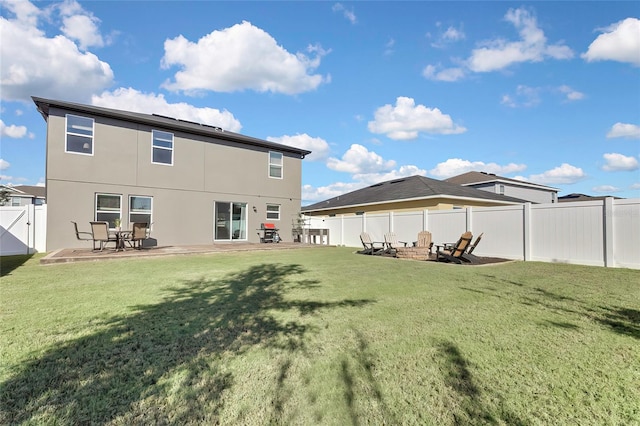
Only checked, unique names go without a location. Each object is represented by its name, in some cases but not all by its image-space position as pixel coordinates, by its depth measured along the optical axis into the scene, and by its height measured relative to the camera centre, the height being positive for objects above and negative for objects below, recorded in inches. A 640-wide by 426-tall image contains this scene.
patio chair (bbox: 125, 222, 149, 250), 457.1 -19.2
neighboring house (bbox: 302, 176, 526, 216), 677.9 +60.8
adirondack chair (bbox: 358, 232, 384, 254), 512.6 -46.2
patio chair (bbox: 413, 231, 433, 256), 486.3 -26.8
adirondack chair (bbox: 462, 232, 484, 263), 399.9 -46.7
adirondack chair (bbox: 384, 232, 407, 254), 527.5 -32.3
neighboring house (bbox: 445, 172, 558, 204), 1155.1 +148.2
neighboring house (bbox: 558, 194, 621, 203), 1487.5 +136.8
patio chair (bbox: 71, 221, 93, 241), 481.3 -25.5
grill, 692.1 -29.5
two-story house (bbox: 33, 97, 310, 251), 491.2 +84.7
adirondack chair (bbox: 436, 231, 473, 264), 396.2 -39.6
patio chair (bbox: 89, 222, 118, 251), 425.6 -15.8
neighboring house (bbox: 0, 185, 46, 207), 1230.7 +109.4
